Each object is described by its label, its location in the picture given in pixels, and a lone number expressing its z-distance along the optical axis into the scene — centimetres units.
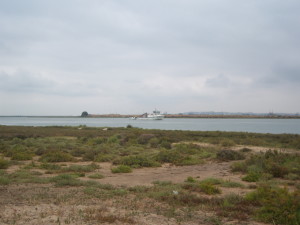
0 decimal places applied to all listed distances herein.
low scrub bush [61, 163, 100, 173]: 1502
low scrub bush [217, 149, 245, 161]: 1955
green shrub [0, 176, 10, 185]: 1125
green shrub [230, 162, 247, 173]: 1510
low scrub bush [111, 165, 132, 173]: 1506
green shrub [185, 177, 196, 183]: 1233
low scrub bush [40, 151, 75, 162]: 1819
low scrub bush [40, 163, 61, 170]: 1547
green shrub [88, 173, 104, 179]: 1325
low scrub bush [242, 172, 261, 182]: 1255
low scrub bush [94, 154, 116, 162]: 1888
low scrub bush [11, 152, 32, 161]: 1850
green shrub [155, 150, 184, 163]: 1902
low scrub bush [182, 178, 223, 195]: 1025
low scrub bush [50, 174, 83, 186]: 1133
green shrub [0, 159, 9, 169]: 1527
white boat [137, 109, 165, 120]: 17762
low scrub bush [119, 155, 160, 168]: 1713
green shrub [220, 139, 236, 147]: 2653
